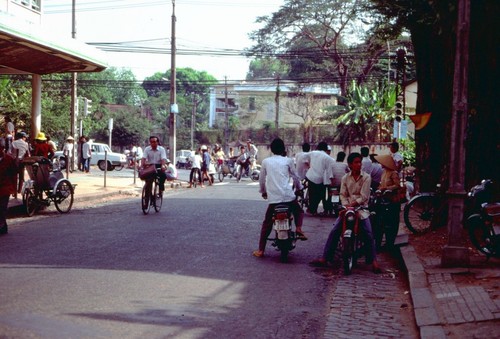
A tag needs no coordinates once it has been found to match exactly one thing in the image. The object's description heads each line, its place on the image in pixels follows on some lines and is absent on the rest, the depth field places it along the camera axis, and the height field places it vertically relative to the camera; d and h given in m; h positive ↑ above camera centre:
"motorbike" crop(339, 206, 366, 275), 9.74 -1.22
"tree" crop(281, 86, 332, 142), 63.88 +3.44
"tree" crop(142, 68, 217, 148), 81.00 +5.05
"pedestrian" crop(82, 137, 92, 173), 38.06 -0.92
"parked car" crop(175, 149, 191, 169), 61.20 -1.69
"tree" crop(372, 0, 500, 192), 12.05 +1.13
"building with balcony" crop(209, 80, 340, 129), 64.62 +4.05
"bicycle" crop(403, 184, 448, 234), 14.07 -1.29
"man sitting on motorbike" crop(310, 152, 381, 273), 10.09 -0.79
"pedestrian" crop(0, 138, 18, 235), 12.55 -0.80
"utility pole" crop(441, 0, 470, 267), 9.66 -0.05
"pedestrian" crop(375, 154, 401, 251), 12.03 -0.75
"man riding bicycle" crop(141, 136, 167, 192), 16.88 -0.46
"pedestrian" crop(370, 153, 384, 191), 16.23 -0.66
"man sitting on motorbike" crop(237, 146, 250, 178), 36.41 -0.91
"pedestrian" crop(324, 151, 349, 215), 16.91 -0.62
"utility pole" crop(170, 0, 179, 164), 33.09 +1.71
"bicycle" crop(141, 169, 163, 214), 16.70 -1.30
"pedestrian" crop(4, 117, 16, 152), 21.53 +0.03
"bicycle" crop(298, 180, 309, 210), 18.53 -1.45
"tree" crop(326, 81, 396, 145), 44.09 +1.80
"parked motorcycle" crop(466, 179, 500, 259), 10.20 -1.17
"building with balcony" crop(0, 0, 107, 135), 18.74 +2.51
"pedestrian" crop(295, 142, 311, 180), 18.49 -0.50
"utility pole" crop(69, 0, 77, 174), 34.38 +2.15
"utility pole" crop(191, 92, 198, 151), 68.88 +0.79
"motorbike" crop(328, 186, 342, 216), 14.21 -1.10
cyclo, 15.97 -1.13
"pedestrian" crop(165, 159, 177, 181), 26.56 -1.21
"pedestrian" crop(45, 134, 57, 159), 19.62 -0.42
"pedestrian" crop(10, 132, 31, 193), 18.94 -0.35
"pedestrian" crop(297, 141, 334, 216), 17.58 -0.75
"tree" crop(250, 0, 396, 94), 50.00 +7.42
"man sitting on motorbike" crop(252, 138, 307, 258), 10.79 -0.66
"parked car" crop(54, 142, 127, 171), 48.94 -1.47
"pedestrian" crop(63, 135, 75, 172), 30.67 -0.38
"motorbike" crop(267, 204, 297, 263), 10.55 -1.26
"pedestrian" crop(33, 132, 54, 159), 19.22 -0.33
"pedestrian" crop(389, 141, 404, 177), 19.39 -0.23
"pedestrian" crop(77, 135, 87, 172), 38.41 -0.57
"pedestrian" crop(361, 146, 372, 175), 16.14 -0.46
